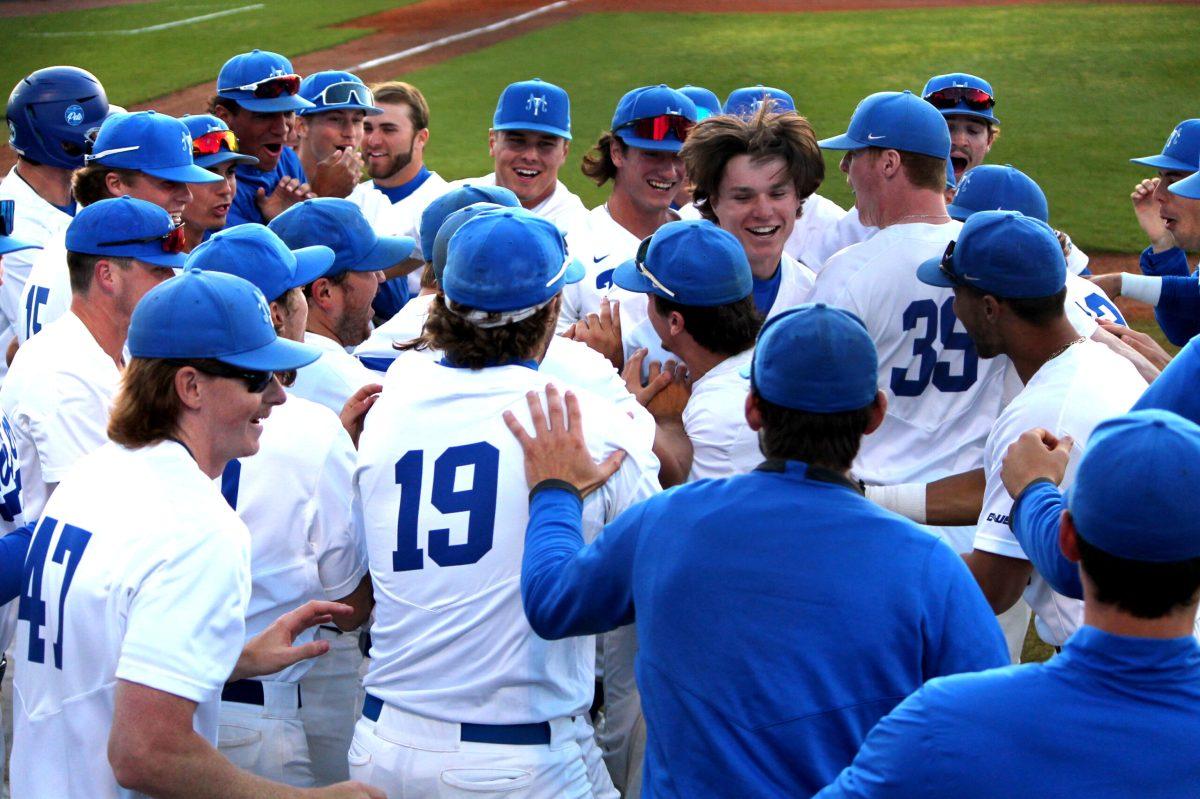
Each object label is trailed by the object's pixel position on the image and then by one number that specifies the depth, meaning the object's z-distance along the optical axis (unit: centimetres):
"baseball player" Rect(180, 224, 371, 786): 579
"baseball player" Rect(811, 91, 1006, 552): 755
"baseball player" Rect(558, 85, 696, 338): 948
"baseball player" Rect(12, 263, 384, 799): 435
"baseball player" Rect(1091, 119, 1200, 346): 1005
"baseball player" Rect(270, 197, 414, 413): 732
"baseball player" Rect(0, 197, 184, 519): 661
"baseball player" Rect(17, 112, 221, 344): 875
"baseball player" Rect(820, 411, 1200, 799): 327
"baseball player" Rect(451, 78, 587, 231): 1064
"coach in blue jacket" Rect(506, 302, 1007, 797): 405
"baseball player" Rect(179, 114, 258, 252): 987
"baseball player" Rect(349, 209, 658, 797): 507
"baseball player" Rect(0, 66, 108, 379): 999
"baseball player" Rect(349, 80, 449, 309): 1162
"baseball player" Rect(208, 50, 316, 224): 1166
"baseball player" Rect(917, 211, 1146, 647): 596
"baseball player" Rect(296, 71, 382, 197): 1223
